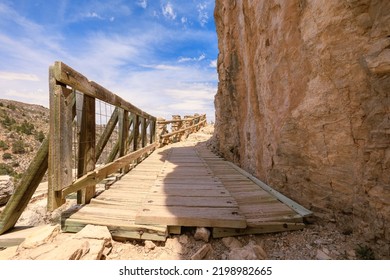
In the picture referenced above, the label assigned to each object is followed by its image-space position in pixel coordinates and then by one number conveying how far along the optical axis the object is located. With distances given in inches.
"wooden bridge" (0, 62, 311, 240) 98.7
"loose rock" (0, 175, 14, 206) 222.7
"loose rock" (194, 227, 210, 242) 99.3
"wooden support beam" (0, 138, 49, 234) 102.8
